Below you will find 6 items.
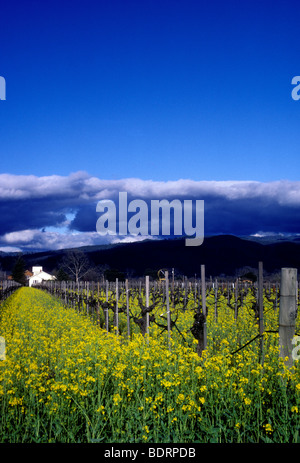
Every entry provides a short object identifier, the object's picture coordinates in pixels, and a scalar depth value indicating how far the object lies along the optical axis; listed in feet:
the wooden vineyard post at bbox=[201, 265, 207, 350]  29.76
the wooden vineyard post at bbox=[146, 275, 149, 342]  41.65
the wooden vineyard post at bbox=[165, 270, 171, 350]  34.42
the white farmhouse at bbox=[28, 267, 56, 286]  423.23
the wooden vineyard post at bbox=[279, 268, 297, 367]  22.75
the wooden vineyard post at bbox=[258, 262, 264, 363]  25.64
